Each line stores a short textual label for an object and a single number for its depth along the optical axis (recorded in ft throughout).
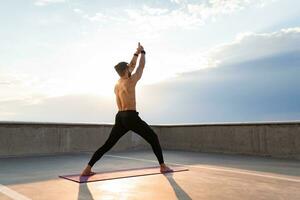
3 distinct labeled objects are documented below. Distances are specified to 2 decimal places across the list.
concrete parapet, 27.22
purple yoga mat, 15.66
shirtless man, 16.76
